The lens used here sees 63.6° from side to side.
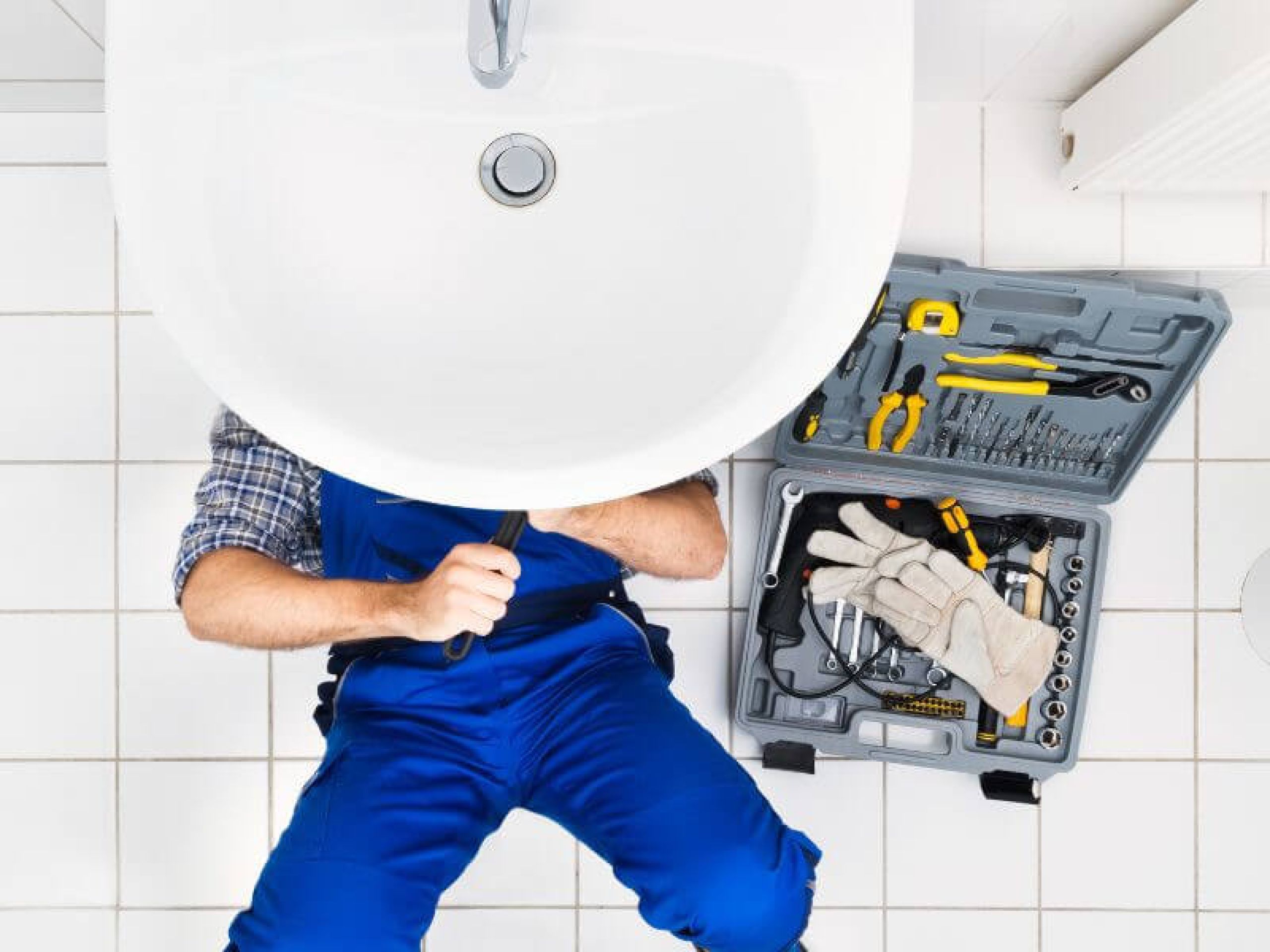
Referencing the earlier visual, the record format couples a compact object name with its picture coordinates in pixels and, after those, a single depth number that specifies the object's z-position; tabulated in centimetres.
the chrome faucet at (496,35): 62
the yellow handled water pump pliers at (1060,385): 125
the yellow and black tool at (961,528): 139
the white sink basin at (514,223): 63
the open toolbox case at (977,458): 122
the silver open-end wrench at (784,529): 140
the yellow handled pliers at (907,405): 129
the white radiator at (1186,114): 91
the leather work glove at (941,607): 138
